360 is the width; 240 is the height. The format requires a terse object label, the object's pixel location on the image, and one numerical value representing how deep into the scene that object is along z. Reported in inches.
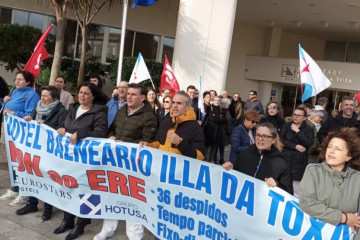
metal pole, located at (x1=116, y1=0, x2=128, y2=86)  257.8
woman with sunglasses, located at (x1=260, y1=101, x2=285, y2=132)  214.2
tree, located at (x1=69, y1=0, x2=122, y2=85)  430.3
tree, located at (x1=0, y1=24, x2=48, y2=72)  477.7
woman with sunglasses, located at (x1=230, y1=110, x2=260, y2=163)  208.7
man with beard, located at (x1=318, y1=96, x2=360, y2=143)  226.5
